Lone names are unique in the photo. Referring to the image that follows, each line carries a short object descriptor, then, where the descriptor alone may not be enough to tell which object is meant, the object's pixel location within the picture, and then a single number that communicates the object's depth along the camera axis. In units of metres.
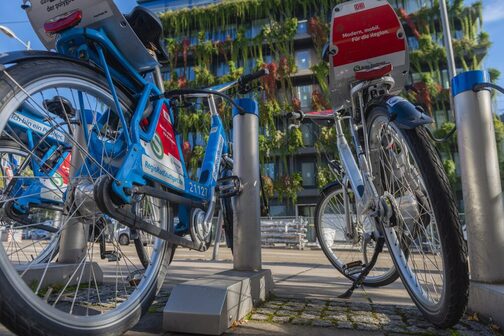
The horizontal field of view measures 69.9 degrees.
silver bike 1.56
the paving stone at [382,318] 1.91
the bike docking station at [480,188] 1.95
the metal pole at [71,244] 2.84
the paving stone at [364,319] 1.89
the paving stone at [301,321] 1.84
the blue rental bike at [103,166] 1.32
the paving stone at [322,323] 1.80
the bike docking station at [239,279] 1.66
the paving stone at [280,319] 1.88
